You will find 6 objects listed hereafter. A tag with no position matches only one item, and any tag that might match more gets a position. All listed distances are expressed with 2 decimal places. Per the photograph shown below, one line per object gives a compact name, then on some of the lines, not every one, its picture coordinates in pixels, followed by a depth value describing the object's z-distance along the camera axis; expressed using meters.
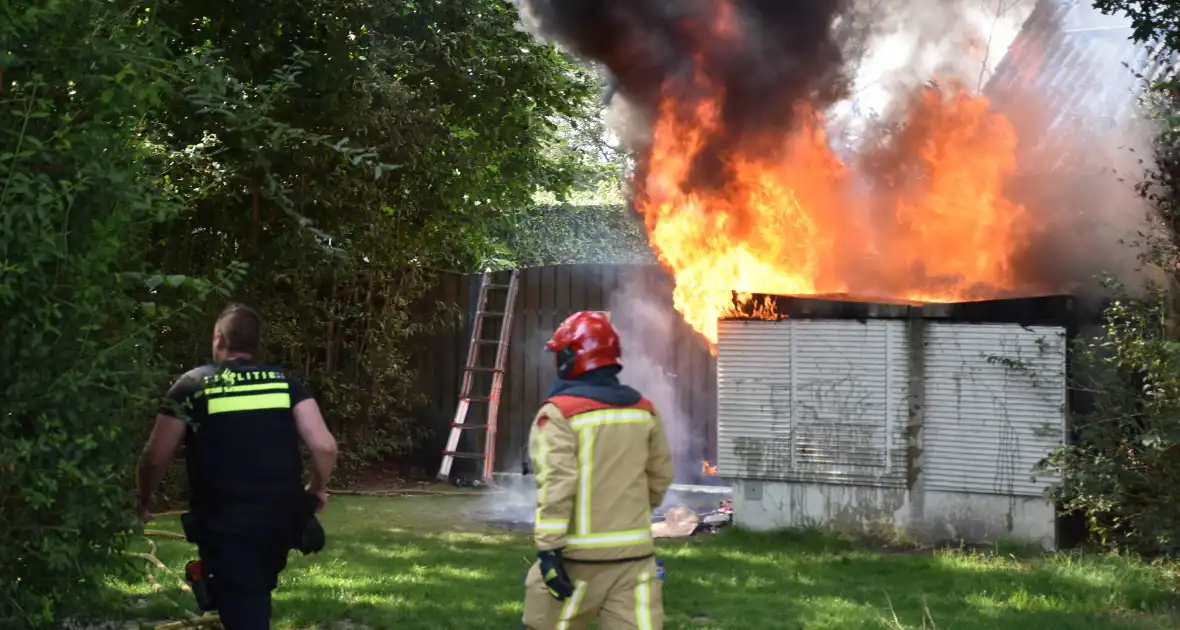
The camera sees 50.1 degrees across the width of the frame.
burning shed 8.84
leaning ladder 13.42
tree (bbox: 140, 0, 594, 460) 9.77
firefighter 4.32
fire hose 5.34
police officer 4.61
